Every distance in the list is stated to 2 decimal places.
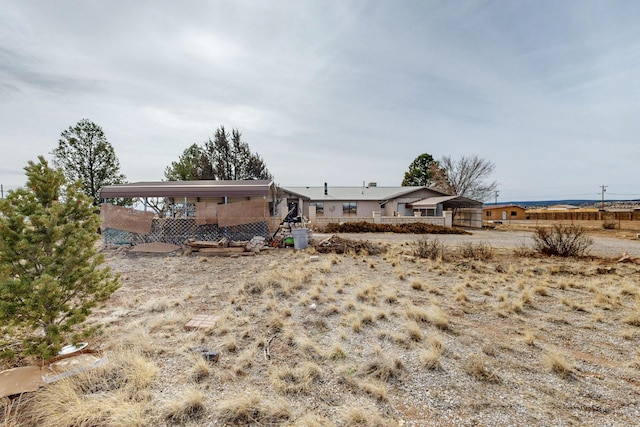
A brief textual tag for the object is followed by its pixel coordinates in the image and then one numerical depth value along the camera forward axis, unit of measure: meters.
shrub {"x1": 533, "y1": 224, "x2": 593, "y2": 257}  10.66
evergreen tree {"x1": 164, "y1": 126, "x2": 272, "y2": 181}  27.53
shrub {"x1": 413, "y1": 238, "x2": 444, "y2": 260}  10.55
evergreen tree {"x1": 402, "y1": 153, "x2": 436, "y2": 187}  39.06
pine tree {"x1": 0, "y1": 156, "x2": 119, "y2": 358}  2.91
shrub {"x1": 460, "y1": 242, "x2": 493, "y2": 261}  10.45
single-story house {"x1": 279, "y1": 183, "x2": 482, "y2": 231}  24.70
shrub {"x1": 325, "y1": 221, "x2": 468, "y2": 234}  20.38
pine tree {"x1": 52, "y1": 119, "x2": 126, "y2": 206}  19.26
